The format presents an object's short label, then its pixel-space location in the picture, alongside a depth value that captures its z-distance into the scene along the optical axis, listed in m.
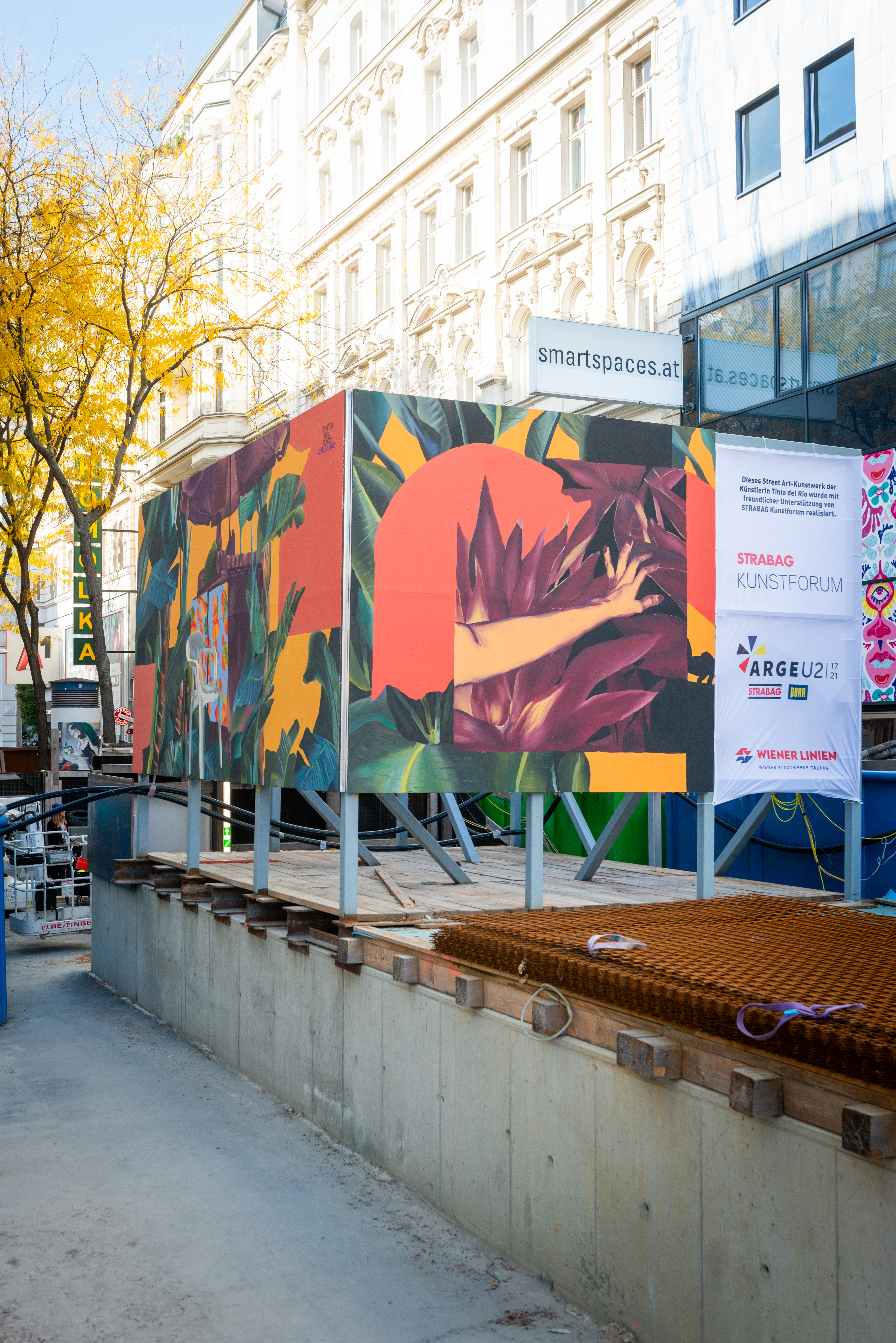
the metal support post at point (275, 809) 12.48
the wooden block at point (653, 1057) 4.62
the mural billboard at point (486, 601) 7.16
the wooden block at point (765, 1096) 4.15
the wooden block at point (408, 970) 6.61
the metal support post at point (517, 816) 12.84
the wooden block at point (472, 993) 6.00
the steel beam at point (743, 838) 8.95
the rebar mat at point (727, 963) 4.08
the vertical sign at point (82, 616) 35.50
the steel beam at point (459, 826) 10.26
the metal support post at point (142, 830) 12.62
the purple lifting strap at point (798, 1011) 4.18
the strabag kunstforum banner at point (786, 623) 8.00
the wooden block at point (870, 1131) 3.70
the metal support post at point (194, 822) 10.60
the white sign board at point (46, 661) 63.00
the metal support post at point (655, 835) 10.93
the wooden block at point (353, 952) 7.25
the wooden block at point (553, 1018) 5.41
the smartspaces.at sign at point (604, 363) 11.62
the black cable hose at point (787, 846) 8.99
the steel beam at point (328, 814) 9.19
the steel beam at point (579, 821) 10.77
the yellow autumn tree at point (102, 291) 18.66
